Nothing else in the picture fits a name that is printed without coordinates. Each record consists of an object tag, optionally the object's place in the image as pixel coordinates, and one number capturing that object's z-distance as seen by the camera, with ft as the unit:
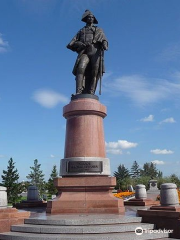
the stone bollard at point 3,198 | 28.37
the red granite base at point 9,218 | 26.20
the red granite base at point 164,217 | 24.68
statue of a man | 41.09
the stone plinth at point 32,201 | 43.37
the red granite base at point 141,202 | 44.94
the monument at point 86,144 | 32.86
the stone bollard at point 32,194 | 46.24
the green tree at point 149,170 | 429.71
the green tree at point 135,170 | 447.75
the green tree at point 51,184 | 175.54
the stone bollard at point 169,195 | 26.76
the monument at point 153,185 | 127.03
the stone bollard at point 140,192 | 47.80
